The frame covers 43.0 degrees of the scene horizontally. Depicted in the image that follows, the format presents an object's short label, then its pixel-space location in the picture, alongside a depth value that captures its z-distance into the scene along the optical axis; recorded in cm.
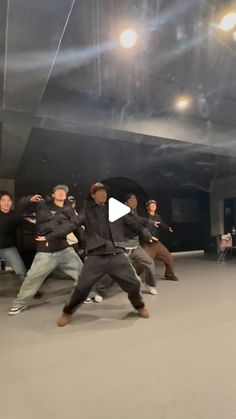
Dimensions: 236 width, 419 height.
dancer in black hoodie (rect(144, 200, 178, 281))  423
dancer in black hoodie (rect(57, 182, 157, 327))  257
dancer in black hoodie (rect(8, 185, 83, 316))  289
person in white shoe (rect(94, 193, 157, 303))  358
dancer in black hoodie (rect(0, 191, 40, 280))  351
